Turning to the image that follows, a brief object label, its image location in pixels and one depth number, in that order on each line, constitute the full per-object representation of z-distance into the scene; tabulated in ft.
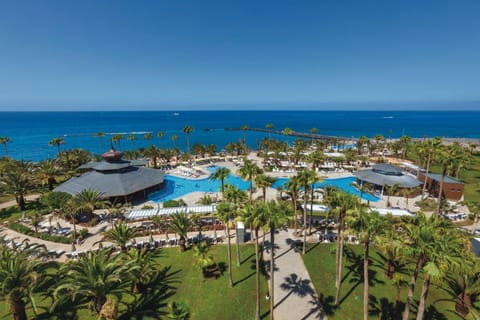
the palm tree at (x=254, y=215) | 45.16
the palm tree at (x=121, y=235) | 70.79
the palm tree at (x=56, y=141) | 177.27
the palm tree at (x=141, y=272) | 57.62
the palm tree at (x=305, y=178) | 75.10
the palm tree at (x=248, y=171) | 82.15
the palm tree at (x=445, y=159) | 95.59
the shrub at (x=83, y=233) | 88.94
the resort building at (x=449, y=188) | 121.70
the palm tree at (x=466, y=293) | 53.78
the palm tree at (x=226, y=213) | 59.11
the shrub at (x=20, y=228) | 91.40
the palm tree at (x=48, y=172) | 132.67
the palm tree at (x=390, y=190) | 113.79
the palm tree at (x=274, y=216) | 44.98
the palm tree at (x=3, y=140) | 191.03
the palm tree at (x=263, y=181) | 77.36
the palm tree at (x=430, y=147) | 111.24
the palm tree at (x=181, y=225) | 78.84
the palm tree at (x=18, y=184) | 109.70
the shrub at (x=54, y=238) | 86.77
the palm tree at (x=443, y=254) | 33.97
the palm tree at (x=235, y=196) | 69.72
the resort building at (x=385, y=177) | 130.52
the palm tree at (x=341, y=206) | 51.29
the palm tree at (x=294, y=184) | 78.07
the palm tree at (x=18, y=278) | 46.47
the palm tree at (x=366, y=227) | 42.55
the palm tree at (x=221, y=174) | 87.15
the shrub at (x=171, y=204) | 110.63
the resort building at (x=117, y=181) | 120.04
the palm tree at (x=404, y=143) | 195.27
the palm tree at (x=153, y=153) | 196.95
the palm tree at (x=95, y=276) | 47.96
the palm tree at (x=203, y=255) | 65.31
